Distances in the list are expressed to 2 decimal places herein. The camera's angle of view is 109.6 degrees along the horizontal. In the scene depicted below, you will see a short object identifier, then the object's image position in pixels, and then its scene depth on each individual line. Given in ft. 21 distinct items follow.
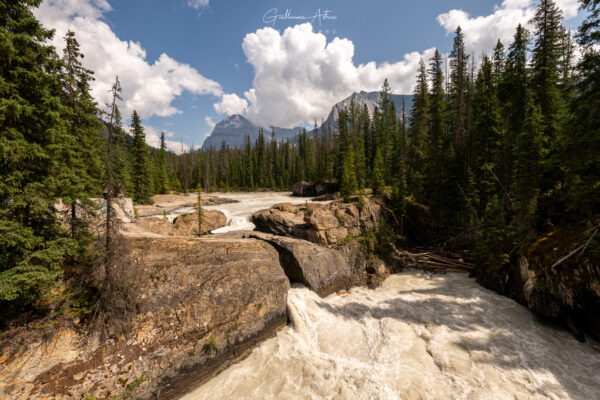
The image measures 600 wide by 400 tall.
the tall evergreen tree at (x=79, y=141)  26.00
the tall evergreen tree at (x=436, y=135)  72.43
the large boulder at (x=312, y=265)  41.42
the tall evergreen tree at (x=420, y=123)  99.71
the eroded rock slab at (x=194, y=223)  61.93
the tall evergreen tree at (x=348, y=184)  79.83
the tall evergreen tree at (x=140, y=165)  113.80
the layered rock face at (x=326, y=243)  42.22
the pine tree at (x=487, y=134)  62.95
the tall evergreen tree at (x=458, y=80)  72.74
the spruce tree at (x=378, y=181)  77.04
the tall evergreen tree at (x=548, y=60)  48.75
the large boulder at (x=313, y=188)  150.84
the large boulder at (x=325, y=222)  53.26
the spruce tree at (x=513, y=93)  52.19
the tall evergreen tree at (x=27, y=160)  20.58
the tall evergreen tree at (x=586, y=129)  28.12
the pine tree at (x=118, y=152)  24.77
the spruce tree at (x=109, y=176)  24.20
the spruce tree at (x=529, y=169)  40.06
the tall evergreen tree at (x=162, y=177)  159.22
